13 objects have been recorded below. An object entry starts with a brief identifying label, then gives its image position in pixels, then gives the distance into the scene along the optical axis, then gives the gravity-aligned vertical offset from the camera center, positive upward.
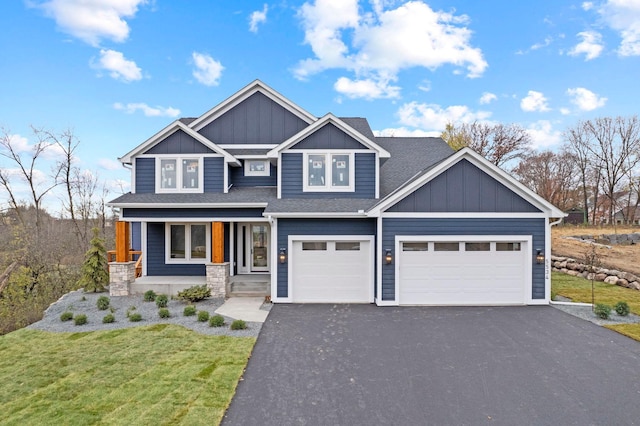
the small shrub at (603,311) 8.41 -2.65
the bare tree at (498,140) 29.89 +7.00
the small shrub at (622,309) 8.57 -2.64
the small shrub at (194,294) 10.10 -2.67
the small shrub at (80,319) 8.39 -2.90
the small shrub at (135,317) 8.47 -2.87
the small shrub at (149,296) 10.45 -2.83
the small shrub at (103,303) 9.68 -2.86
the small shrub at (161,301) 9.73 -2.81
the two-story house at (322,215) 9.66 -0.09
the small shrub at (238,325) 7.70 -2.79
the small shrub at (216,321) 7.95 -2.79
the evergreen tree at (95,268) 11.49 -2.10
